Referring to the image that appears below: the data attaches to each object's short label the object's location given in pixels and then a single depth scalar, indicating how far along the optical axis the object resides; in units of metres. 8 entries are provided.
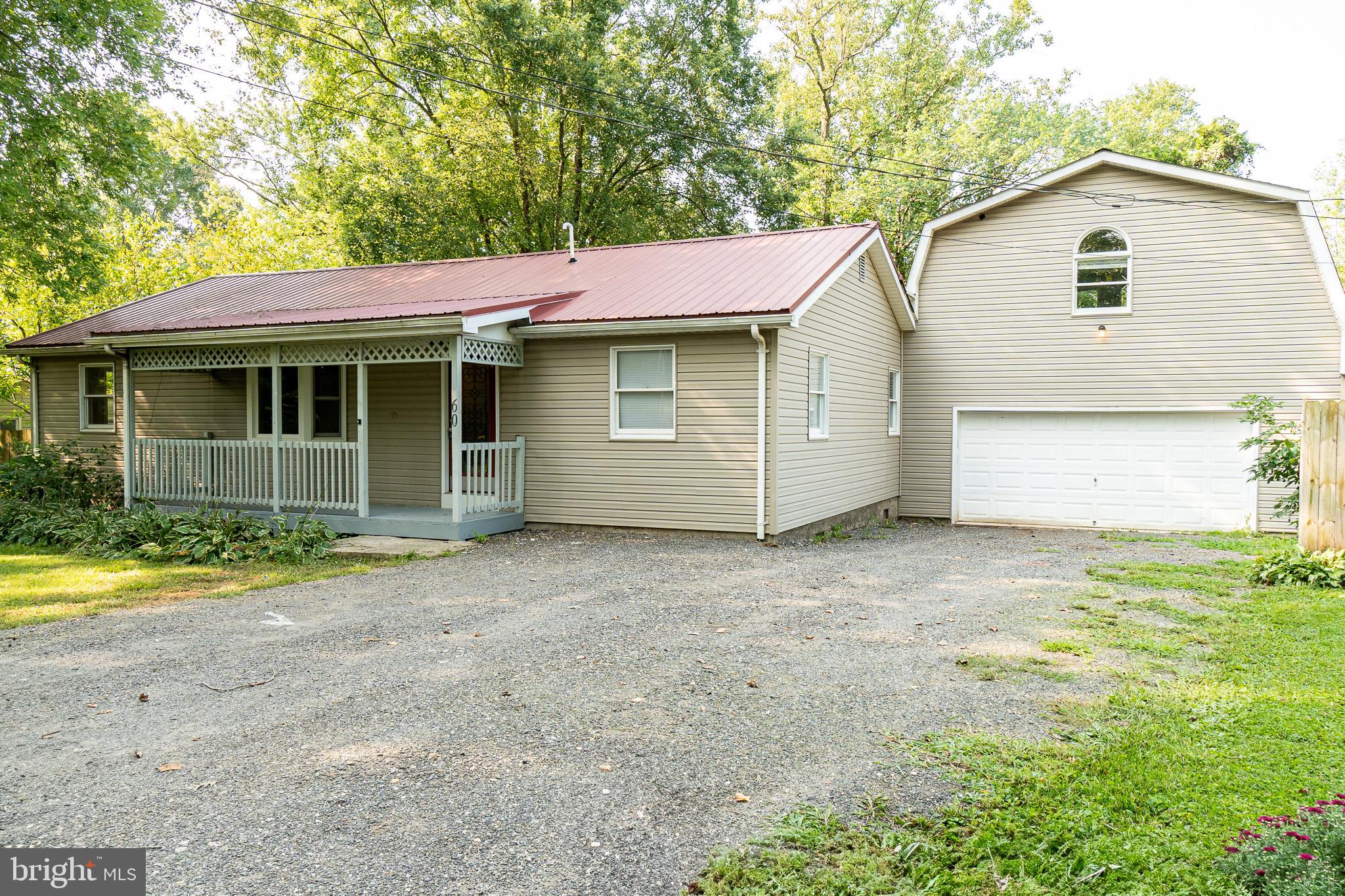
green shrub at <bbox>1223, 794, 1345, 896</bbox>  2.77
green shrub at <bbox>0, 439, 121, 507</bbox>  14.27
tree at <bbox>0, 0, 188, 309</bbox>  14.22
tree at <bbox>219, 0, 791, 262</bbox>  23.92
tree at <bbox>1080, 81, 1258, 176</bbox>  23.14
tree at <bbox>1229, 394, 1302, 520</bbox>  10.12
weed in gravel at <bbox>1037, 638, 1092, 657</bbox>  6.30
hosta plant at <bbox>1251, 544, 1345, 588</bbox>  8.80
